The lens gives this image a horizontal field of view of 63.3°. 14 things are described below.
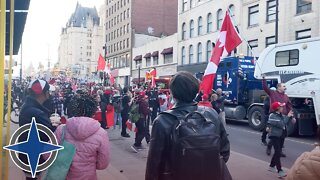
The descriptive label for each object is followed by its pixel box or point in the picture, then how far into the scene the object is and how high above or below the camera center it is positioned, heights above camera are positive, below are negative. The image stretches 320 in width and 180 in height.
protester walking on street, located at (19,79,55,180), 2.88 -0.25
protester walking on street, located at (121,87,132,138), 8.88 -0.89
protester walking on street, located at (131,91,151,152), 7.08 -1.01
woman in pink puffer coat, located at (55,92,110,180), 2.38 -0.55
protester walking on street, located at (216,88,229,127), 9.08 -0.58
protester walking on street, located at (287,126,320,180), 1.37 -0.43
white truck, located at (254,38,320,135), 9.22 +0.40
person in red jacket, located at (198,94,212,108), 7.61 -0.46
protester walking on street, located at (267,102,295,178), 5.20 -0.94
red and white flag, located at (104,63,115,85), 15.89 +0.90
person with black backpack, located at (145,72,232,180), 1.86 -0.41
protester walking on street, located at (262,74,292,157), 7.23 -0.30
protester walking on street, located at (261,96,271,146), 8.53 -0.62
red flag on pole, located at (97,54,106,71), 16.78 +1.38
